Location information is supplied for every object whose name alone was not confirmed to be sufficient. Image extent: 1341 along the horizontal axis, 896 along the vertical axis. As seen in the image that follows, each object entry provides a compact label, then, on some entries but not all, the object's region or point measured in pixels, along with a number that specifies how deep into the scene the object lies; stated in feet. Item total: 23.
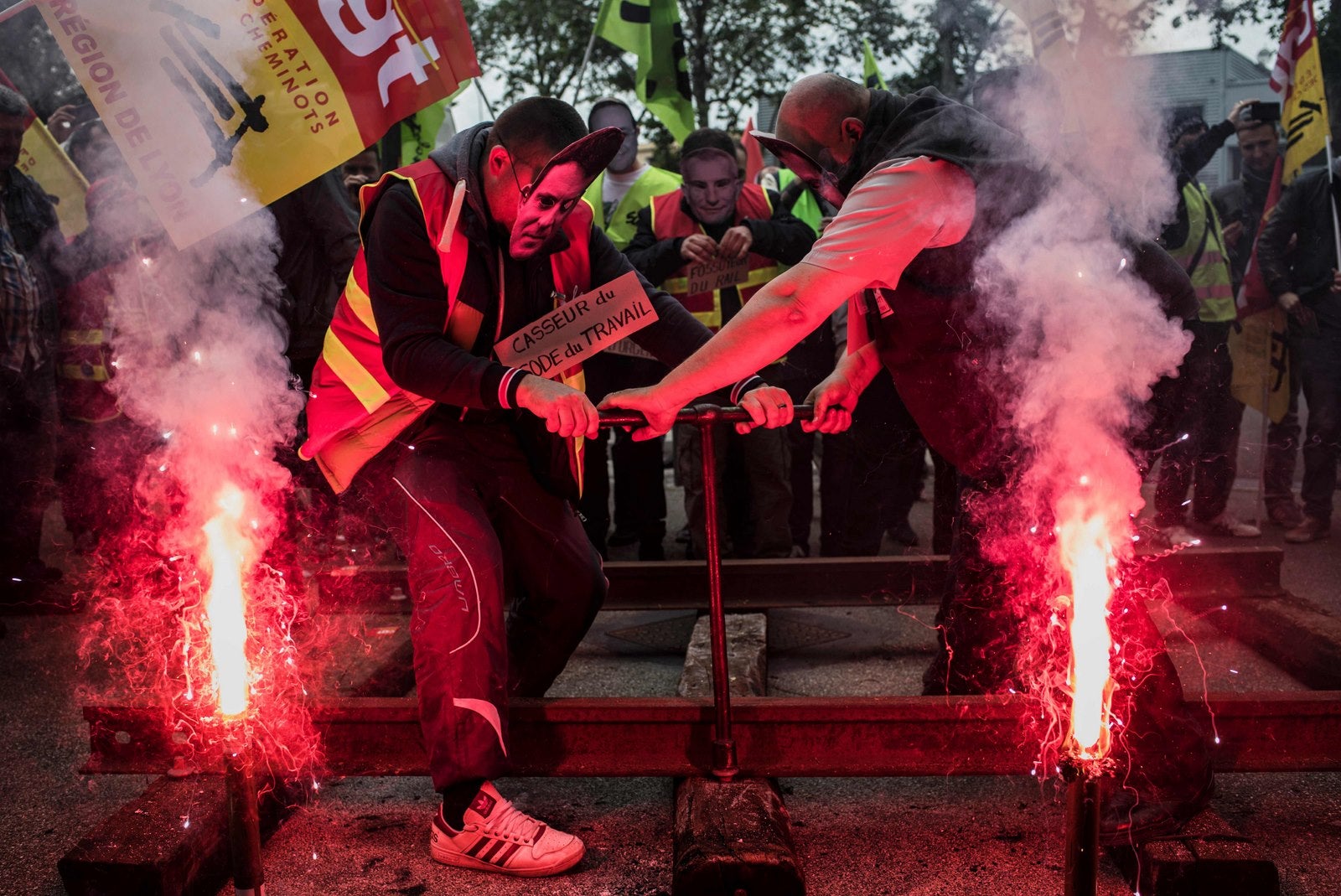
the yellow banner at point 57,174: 19.71
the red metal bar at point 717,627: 9.24
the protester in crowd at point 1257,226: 21.52
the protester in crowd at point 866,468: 16.28
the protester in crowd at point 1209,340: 19.53
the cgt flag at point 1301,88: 20.56
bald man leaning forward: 8.58
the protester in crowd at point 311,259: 16.15
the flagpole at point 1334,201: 20.34
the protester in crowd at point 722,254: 17.94
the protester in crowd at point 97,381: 17.53
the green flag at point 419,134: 23.67
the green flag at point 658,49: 24.22
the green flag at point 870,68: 23.82
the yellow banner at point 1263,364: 21.15
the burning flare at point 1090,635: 6.04
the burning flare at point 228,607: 6.57
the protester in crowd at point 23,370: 16.33
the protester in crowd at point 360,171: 18.93
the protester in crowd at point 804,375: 19.08
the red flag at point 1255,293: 21.43
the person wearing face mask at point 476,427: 9.02
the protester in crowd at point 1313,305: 20.36
